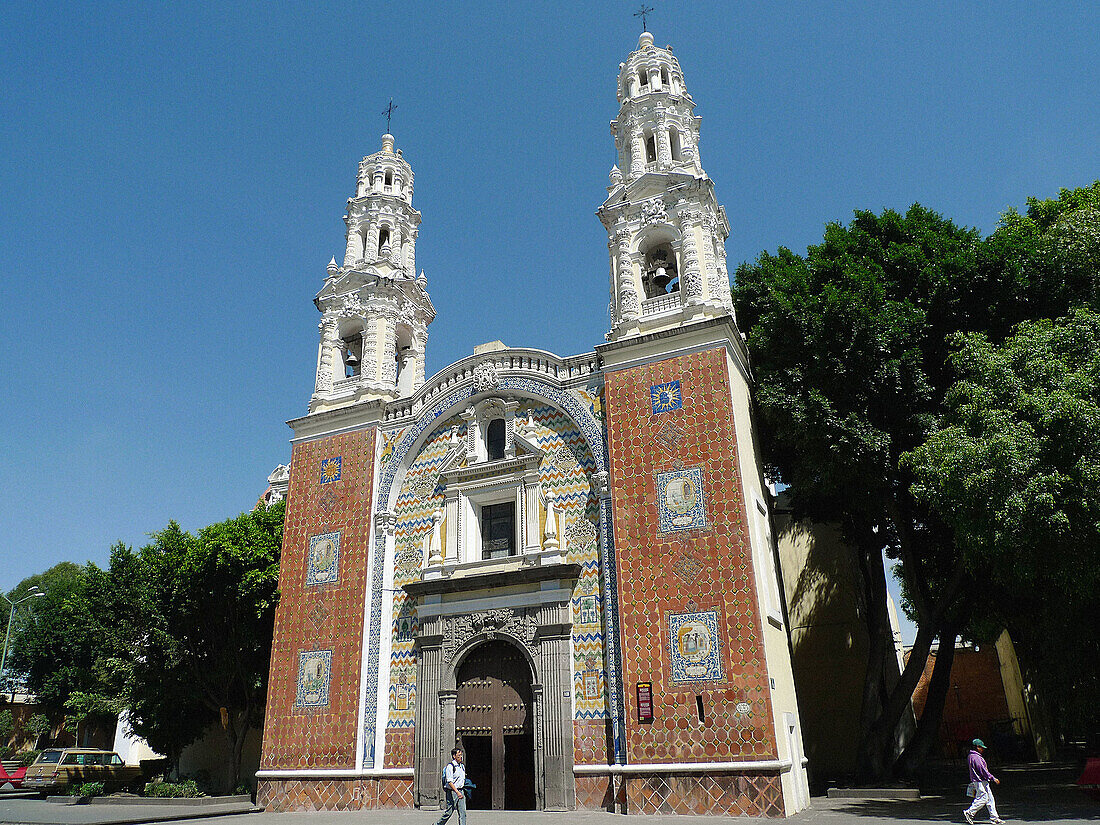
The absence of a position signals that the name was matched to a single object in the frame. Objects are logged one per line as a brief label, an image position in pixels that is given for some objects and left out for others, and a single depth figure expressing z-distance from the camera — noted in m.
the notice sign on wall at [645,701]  14.46
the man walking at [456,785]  11.10
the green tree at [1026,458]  11.64
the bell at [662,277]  18.95
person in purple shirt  11.33
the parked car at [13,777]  23.73
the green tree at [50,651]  32.44
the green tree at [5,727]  36.96
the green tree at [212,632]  21.17
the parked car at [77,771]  22.83
